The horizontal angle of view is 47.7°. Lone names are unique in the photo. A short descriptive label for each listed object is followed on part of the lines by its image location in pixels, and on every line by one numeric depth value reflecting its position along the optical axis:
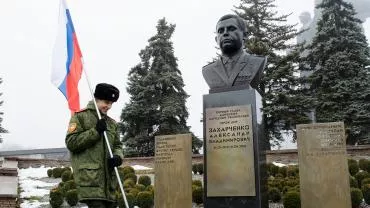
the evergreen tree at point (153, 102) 25.11
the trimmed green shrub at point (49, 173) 16.38
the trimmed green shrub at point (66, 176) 14.03
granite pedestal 6.17
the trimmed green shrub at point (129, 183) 12.34
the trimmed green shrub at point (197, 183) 11.26
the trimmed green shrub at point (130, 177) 14.06
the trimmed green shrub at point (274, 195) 10.28
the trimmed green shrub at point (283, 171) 13.17
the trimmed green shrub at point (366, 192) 9.28
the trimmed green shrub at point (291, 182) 10.88
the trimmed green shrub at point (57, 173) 16.01
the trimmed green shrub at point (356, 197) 8.98
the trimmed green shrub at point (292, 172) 12.67
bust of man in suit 6.75
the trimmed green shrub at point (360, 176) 11.32
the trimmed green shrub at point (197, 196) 10.40
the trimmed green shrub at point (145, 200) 10.15
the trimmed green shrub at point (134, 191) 10.67
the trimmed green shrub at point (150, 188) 11.12
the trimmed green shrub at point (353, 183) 10.46
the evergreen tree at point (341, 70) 20.34
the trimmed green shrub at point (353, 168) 12.68
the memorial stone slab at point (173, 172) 9.20
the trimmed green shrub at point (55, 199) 10.06
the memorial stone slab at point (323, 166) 7.26
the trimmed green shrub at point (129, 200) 9.94
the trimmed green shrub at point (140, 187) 11.56
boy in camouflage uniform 3.96
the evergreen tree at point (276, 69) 22.20
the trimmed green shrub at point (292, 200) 8.90
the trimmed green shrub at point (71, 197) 10.16
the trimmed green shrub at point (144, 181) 13.30
